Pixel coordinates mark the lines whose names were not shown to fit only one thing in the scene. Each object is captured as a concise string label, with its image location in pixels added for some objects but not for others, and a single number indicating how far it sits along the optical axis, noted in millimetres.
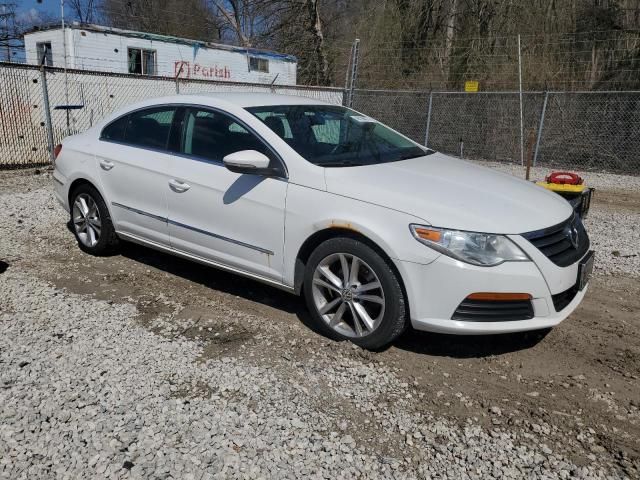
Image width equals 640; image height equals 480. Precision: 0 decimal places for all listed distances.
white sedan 3268
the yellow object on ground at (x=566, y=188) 5587
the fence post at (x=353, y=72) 13980
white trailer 16156
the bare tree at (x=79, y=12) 41334
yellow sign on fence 13225
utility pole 21689
